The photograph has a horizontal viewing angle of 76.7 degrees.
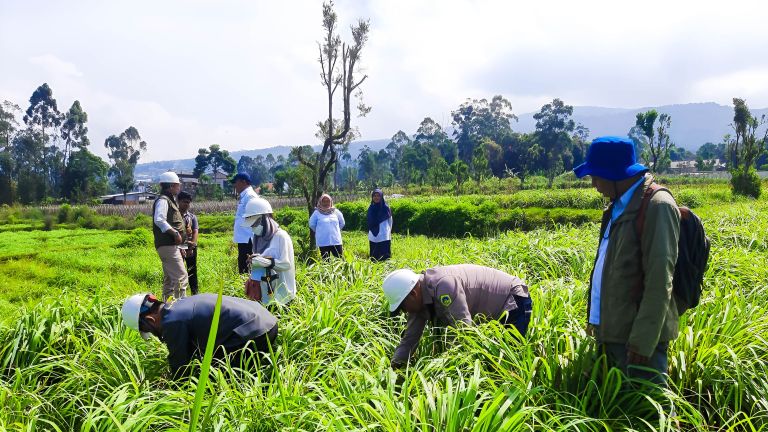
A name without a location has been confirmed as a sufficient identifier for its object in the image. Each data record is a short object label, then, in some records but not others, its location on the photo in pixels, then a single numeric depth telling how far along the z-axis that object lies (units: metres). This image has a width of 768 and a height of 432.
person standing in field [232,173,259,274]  5.82
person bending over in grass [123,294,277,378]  2.87
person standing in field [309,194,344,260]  6.71
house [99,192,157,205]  50.01
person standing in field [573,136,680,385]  2.01
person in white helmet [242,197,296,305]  4.18
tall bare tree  12.41
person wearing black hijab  7.38
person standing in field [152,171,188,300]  5.37
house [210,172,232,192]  58.29
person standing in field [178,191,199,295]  6.34
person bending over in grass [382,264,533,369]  2.97
